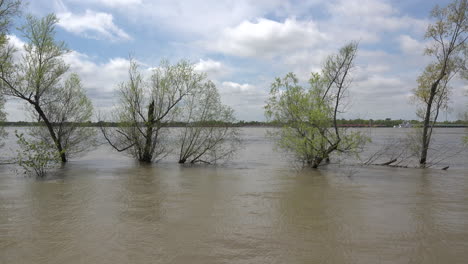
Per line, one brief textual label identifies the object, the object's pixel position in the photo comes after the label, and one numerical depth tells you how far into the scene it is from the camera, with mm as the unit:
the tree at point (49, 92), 16781
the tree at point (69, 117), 18781
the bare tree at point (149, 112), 18750
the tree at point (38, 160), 13562
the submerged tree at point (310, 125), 16219
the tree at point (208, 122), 19312
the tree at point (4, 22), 13180
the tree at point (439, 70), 17578
